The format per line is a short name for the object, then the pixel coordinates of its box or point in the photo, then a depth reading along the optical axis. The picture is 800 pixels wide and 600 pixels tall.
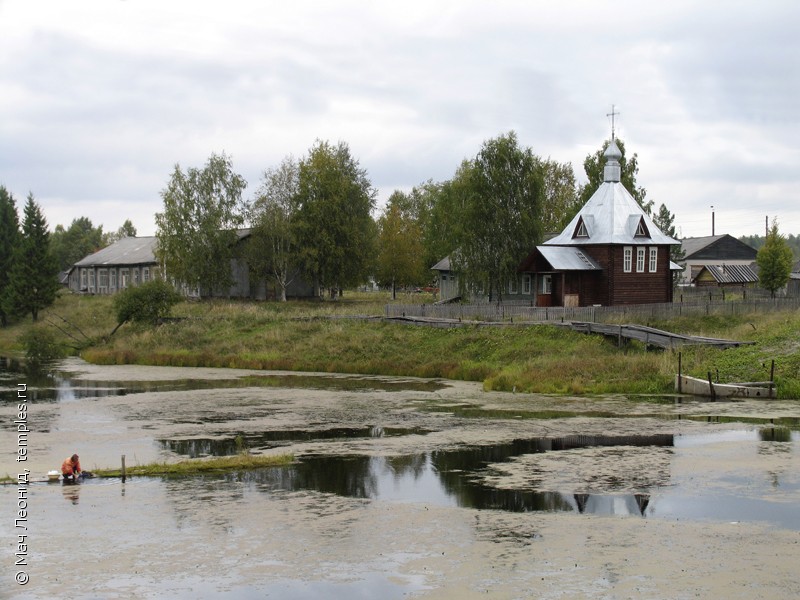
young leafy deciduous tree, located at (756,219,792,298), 63.19
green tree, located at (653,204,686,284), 78.69
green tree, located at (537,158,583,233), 76.75
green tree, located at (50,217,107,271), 123.31
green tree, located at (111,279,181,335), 57.09
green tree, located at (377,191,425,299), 79.69
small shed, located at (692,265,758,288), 78.81
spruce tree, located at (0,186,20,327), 72.94
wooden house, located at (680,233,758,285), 84.69
